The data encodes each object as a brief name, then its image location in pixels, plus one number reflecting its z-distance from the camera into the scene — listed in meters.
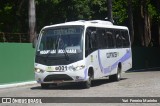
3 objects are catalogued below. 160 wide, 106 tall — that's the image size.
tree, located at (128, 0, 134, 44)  39.64
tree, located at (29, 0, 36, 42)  29.20
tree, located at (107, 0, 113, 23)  33.59
